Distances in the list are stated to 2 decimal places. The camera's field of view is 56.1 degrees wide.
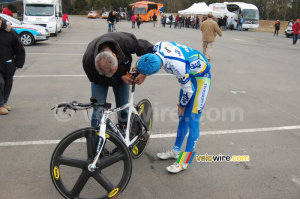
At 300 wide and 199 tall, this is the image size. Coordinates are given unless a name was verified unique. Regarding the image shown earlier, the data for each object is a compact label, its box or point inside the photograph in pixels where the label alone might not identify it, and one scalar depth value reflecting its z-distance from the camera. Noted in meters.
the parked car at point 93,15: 57.69
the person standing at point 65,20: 27.35
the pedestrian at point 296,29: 18.55
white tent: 37.23
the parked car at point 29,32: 13.83
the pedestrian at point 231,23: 35.50
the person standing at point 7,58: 5.16
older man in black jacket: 2.67
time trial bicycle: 2.70
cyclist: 2.88
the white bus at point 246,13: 35.25
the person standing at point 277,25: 28.43
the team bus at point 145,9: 51.56
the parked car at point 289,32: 26.31
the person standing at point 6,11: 17.91
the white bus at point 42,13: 17.73
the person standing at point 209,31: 11.17
